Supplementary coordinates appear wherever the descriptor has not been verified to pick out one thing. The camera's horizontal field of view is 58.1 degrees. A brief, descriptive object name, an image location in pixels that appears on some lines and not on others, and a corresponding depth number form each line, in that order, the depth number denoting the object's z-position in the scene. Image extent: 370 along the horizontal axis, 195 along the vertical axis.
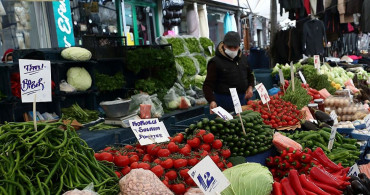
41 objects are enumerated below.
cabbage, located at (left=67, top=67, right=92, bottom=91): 5.52
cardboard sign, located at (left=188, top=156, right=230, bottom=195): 1.68
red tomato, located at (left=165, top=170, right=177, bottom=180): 2.18
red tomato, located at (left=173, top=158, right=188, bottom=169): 2.26
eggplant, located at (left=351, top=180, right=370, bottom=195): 2.04
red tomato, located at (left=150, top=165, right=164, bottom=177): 2.13
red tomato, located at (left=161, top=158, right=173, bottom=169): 2.24
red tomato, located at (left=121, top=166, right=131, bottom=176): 2.21
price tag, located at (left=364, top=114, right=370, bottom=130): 3.78
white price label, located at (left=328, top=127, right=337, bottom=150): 3.02
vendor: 4.91
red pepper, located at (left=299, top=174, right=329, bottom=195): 2.06
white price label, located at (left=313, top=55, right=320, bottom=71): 7.08
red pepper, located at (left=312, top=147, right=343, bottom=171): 2.48
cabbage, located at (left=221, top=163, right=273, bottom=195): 2.03
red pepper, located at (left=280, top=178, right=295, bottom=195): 2.02
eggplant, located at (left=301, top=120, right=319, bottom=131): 3.80
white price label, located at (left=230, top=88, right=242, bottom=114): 3.20
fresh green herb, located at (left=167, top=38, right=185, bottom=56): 7.77
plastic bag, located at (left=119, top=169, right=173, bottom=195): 1.78
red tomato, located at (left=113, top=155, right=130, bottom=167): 2.26
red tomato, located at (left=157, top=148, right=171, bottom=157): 2.40
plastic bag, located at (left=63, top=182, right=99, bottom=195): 1.62
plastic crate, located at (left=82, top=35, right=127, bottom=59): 5.81
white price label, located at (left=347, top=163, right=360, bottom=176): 2.36
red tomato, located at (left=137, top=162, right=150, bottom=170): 2.16
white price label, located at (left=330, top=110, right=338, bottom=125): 3.99
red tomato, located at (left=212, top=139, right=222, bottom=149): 2.63
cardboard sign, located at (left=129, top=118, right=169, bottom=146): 2.51
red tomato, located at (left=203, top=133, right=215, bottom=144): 2.62
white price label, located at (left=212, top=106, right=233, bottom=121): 3.22
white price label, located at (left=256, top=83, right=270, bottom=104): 4.05
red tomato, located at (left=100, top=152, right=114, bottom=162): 2.28
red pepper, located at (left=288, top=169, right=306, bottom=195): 2.03
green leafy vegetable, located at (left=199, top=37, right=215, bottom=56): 8.85
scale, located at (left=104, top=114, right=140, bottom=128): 4.75
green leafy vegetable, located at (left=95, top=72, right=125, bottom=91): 6.00
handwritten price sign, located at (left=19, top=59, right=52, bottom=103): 1.94
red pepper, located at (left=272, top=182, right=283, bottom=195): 2.05
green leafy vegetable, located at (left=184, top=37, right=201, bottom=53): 8.27
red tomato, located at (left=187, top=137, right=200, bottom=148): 2.59
